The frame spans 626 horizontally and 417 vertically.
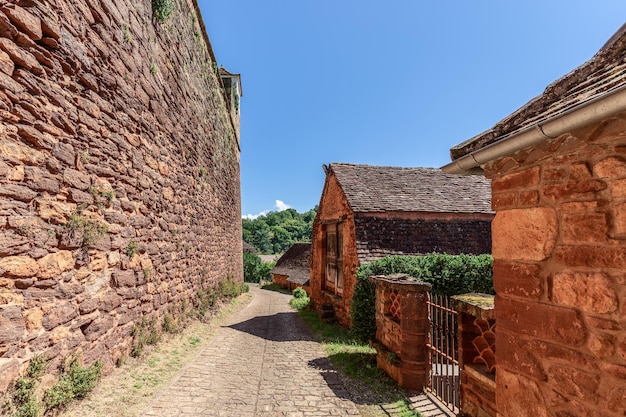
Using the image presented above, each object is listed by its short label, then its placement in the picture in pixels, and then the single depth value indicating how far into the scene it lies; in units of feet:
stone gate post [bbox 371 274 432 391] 16.62
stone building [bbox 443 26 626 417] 5.72
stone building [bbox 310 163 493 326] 31.55
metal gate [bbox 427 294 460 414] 14.30
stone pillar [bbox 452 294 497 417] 11.35
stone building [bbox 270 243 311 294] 97.50
